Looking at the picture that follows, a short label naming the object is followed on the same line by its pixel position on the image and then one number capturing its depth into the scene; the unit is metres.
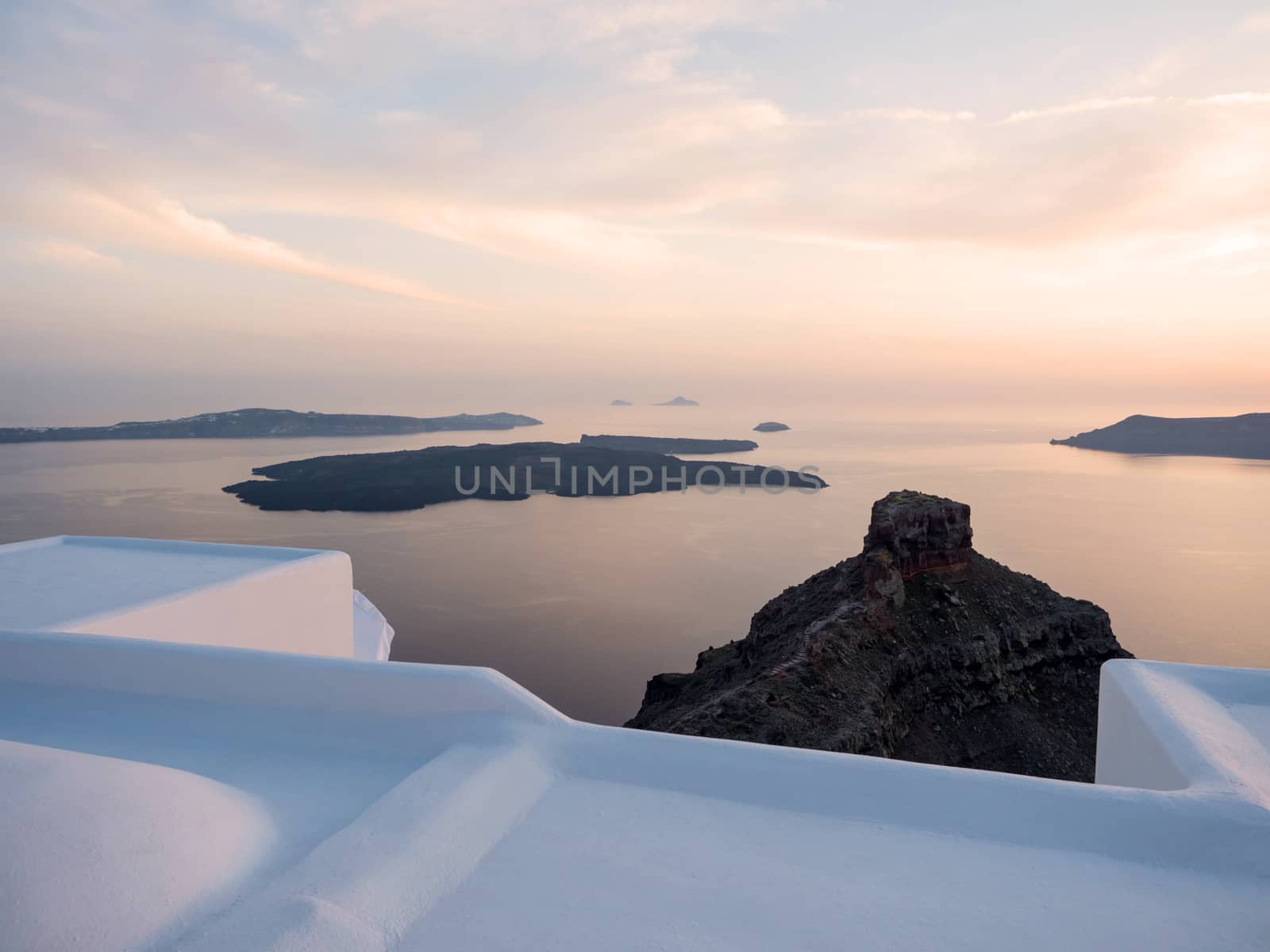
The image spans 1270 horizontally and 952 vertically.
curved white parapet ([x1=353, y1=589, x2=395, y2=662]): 10.34
